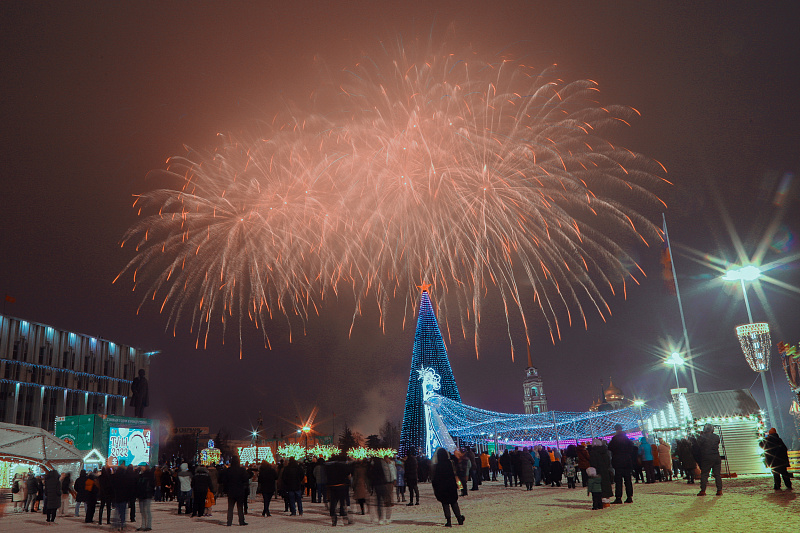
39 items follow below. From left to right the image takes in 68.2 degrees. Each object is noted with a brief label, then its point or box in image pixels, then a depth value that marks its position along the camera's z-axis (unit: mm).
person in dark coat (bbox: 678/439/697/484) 16766
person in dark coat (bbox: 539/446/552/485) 21859
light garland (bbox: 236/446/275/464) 40759
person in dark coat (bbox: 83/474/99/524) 15492
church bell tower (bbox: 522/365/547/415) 143750
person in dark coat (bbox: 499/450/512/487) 22395
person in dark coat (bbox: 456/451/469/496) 18172
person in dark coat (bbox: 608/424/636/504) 12188
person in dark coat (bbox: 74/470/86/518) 15891
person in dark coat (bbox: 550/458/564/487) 21203
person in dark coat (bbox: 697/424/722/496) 12734
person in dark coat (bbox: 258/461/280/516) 14898
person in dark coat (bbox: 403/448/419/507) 16531
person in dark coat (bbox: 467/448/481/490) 21516
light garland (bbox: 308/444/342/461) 58912
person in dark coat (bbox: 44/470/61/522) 16516
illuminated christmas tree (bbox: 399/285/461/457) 40125
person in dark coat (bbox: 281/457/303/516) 15094
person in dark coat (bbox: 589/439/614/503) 11930
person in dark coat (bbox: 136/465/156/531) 12406
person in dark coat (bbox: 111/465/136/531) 12680
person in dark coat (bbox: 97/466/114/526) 14273
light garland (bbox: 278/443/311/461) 59484
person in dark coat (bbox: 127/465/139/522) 12781
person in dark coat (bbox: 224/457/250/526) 12656
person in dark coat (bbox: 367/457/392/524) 12258
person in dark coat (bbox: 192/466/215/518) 15125
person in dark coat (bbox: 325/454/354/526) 12125
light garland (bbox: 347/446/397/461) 66038
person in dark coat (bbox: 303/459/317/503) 19803
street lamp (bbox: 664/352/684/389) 30547
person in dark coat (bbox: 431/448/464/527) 10211
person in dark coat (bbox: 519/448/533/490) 19922
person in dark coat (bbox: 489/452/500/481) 28609
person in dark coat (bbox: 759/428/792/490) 12812
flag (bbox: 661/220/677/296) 28828
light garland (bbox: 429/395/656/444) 31664
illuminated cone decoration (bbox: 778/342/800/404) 19938
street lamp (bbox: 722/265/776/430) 20281
